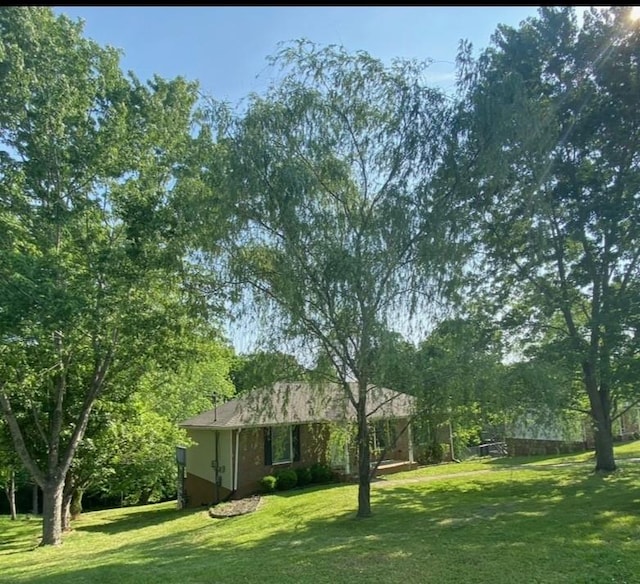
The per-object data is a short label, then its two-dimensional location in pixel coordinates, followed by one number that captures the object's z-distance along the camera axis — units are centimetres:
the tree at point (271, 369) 1041
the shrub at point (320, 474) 1780
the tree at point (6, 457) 1527
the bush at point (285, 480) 1695
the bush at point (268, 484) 1670
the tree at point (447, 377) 946
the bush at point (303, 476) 1742
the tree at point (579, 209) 1262
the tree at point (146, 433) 1546
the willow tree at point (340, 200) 974
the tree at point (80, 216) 1122
